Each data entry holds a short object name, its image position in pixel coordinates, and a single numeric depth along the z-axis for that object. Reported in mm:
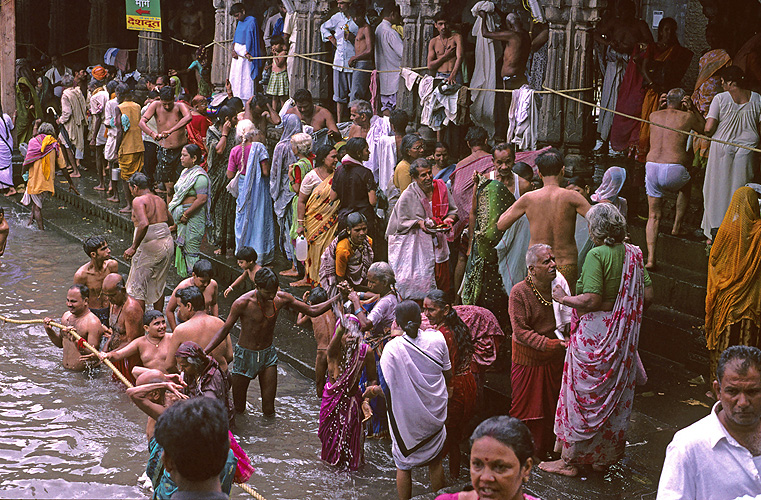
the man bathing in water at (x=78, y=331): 8117
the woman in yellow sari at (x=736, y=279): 6266
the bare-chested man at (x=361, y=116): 9586
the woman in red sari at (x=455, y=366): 5555
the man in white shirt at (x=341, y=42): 12008
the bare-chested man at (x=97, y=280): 8703
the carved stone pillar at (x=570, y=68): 8508
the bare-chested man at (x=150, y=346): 7082
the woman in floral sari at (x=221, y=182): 10766
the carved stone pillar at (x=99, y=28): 21594
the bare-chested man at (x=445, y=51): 10172
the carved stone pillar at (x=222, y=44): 14359
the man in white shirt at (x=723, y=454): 3158
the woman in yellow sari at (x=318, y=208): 8961
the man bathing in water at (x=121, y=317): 7949
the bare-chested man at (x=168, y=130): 12141
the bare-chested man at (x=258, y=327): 6742
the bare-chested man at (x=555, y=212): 6449
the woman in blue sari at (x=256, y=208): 10070
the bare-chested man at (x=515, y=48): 10039
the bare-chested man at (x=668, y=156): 7949
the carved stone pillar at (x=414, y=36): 10647
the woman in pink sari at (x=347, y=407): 6109
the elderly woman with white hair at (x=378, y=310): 6227
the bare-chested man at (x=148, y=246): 8820
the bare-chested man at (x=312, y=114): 10641
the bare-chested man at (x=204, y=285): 7625
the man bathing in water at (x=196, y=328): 6691
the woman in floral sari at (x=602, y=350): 5344
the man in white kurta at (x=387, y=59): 11750
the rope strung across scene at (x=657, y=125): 7199
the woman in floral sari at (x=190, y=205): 9500
